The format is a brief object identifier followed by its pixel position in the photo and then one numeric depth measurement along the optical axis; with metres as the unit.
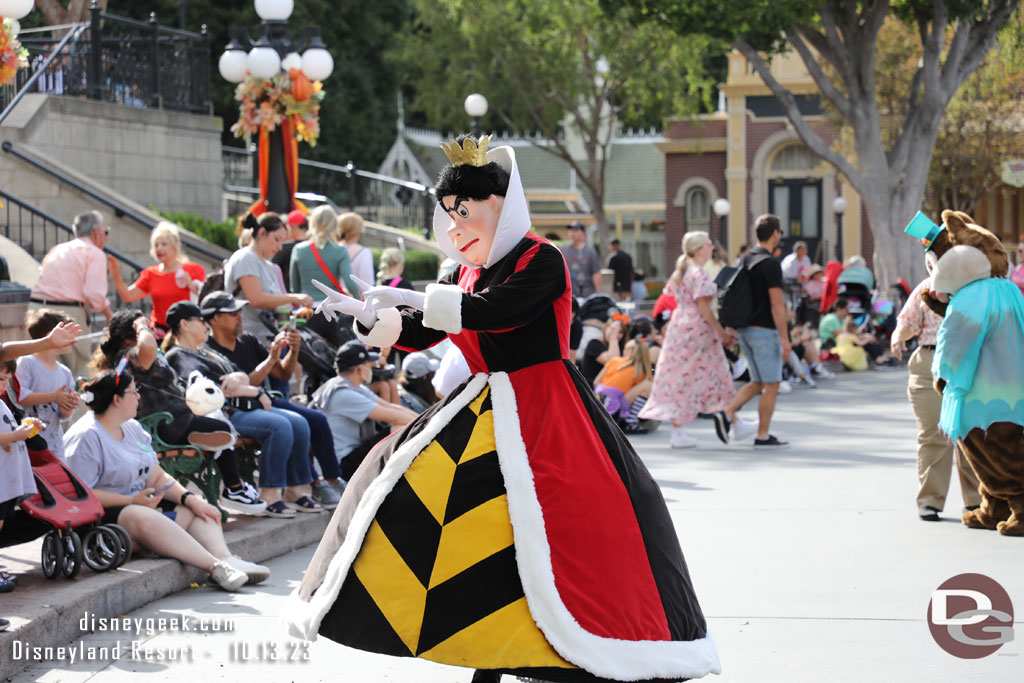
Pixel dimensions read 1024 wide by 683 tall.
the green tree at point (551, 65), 31.50
